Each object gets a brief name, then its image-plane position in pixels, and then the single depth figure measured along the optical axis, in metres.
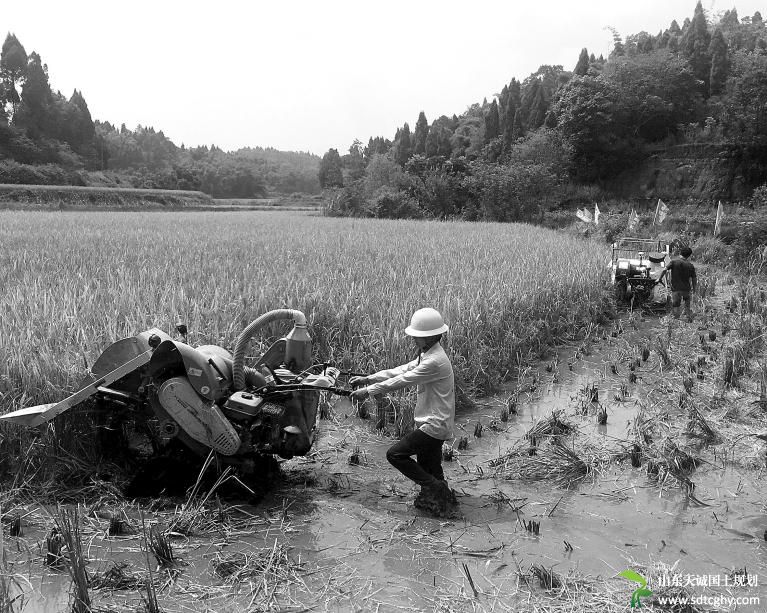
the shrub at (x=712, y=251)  16.55
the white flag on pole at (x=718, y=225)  19.70
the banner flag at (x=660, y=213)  22.94
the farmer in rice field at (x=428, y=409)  3.49
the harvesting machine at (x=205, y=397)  3.37
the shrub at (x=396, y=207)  35.78
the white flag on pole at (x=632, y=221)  20.39
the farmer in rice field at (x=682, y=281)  9.58
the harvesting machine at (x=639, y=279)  10.32
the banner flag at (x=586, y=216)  22.17
